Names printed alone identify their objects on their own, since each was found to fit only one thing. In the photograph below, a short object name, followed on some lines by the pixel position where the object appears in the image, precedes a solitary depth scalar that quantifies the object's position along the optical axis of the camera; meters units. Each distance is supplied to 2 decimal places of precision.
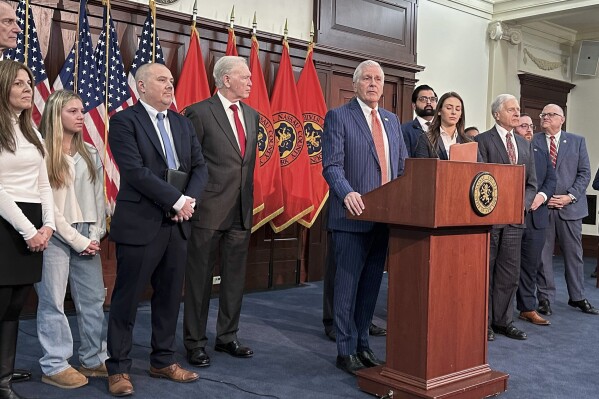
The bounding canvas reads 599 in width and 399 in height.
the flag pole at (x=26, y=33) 4.28
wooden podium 2.72
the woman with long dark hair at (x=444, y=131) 3.65
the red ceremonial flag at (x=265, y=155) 5.53
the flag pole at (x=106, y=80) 4.62
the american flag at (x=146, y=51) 4.92
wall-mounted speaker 9.54
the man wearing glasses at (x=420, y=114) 4.65
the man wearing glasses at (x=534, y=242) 4.77
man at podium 3.27
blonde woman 3.04
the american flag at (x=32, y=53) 4.30
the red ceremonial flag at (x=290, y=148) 5.79
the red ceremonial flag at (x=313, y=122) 6.02
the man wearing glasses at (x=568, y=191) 5.42
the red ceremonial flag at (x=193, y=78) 5.15
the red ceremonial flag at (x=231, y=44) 5.46
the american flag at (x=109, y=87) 4.62
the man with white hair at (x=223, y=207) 3.47
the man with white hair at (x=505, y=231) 4.27
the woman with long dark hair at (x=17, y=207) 2.58
